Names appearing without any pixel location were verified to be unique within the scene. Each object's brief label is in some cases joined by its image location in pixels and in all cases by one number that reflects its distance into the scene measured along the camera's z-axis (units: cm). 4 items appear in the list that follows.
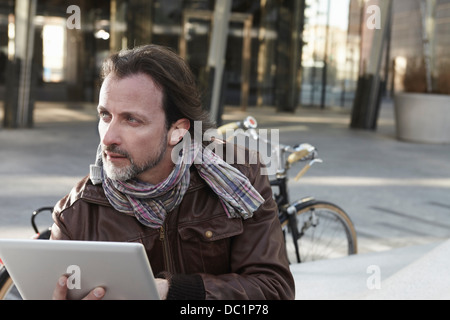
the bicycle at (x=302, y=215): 382
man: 188
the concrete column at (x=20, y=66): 1159
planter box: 1260
